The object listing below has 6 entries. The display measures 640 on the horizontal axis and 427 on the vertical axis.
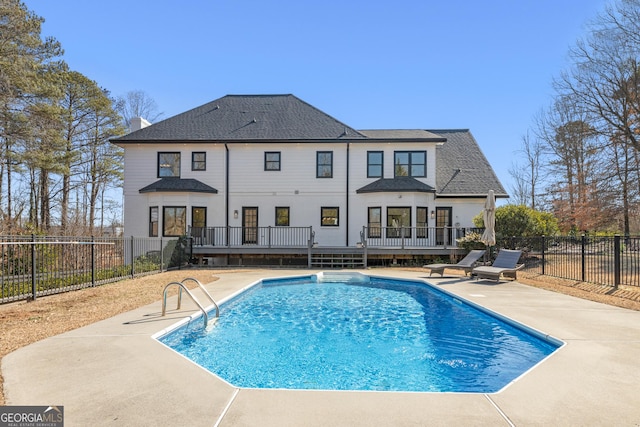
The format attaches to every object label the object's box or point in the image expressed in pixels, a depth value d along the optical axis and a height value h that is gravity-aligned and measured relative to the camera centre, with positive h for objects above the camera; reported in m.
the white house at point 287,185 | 19.33 +1.97
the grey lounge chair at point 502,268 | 11.61 -1.62
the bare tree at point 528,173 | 34.53 +4.93
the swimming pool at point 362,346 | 4.60 -2.12
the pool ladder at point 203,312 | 6.59 -1.80
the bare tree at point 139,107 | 33.28 +10.96
